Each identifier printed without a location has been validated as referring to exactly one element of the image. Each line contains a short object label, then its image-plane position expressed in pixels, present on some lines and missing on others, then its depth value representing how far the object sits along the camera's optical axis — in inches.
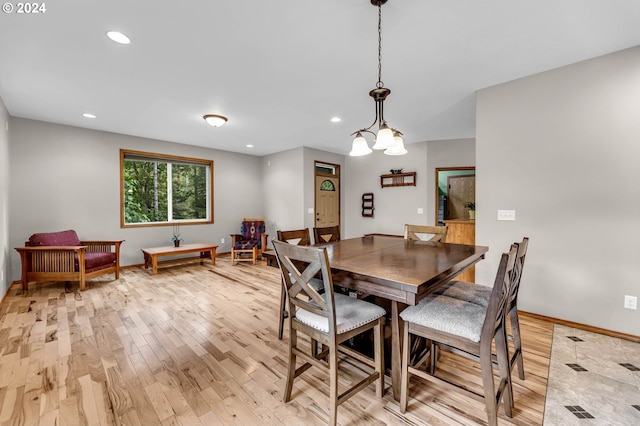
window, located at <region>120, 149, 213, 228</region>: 204.4
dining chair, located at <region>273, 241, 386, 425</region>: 54.6
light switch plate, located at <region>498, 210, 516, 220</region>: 112.3
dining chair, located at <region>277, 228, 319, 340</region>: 94.1
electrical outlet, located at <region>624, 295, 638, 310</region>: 91.6
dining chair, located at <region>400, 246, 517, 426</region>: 51.2
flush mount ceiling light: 151.9
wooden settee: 143.4
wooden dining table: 51.1
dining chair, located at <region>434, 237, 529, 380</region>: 63.9
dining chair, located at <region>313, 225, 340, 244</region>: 112.0
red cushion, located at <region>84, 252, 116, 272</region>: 152.5
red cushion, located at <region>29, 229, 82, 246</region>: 147.6
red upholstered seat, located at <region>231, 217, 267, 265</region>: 214.8
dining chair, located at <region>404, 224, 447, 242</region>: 106.8
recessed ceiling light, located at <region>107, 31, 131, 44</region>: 82.5
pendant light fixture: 76.0
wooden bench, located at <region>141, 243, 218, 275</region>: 182.4
